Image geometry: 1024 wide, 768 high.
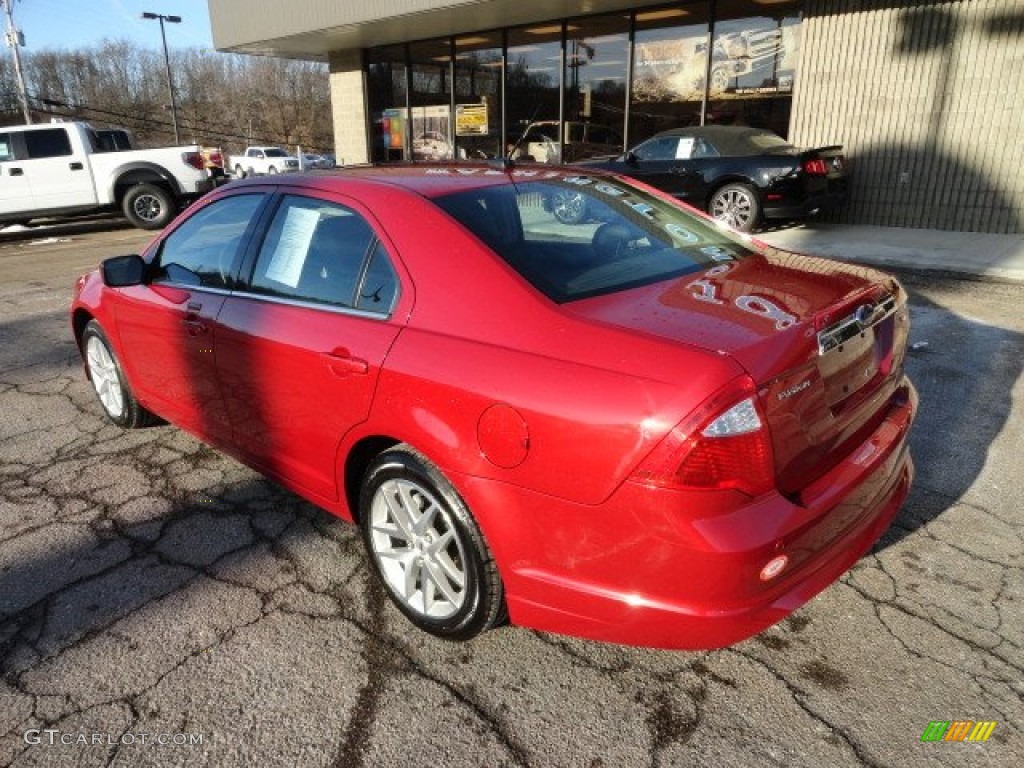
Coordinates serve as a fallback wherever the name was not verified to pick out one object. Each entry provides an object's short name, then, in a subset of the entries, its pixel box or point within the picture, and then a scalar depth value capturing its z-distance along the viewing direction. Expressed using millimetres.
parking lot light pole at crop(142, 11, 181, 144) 38969
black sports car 9492
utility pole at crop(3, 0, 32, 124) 29031
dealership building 9906
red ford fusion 1822
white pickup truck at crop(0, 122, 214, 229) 13008
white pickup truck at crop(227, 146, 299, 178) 39000
